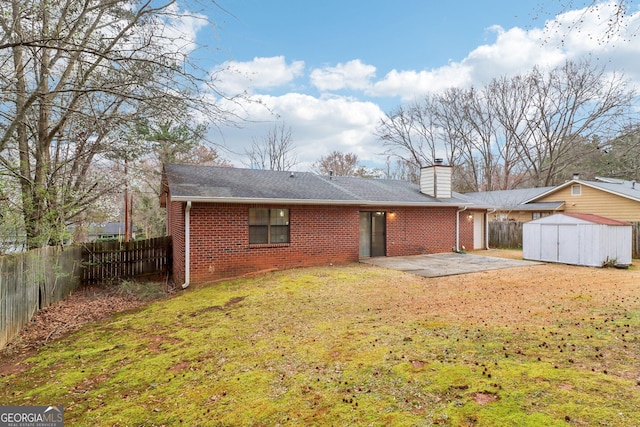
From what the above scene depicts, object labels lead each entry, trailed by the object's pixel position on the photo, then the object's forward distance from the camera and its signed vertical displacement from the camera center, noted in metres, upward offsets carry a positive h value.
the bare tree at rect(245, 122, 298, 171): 26.62 +5.20
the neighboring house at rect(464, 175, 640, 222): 16.95 +0.92
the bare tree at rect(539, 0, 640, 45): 3.63 +2.21
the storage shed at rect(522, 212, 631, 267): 10.48 -0.80
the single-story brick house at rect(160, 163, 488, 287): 9.16 -0.12
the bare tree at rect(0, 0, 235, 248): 4.90 +2.04
